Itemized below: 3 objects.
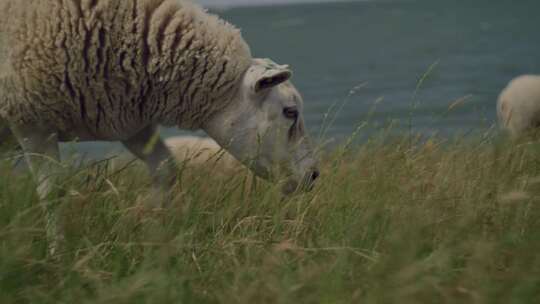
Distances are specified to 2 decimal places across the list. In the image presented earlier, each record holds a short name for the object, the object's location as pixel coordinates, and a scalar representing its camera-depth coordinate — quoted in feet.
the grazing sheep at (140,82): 31.55
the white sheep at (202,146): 44.86
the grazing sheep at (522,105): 56.95
